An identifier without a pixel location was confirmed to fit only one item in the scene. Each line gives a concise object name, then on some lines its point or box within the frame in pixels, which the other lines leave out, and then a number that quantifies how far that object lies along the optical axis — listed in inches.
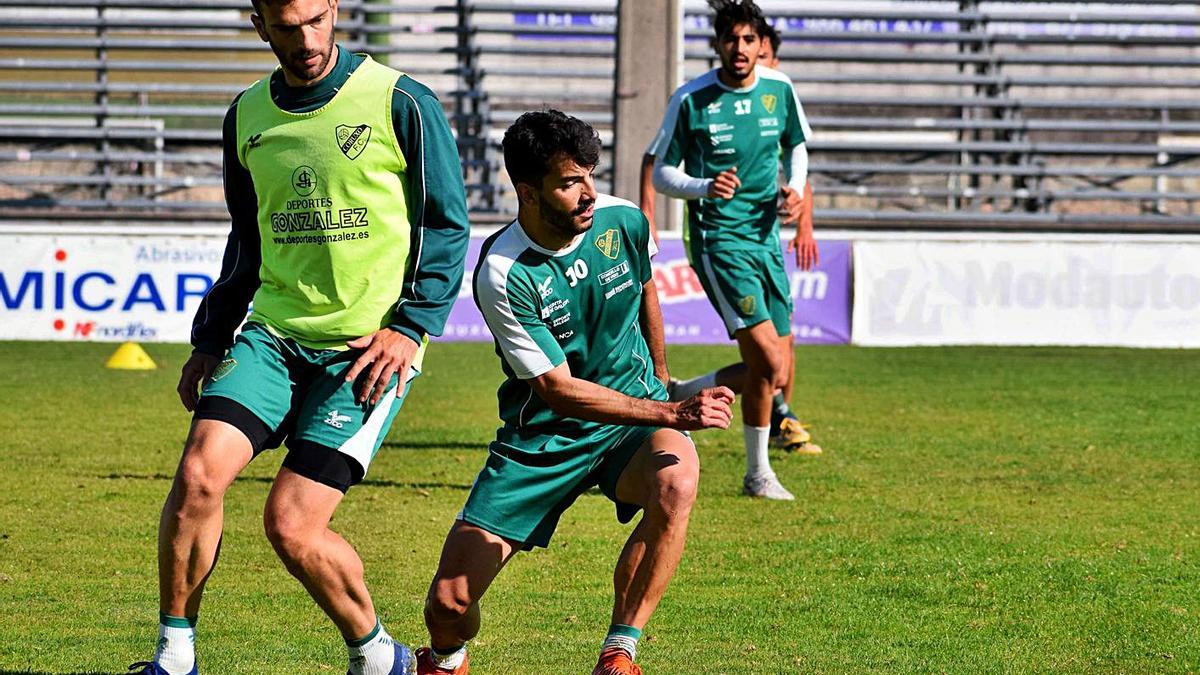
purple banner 1302.9
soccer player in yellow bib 339.9
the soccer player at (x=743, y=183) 650.2
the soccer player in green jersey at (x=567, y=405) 364.2
